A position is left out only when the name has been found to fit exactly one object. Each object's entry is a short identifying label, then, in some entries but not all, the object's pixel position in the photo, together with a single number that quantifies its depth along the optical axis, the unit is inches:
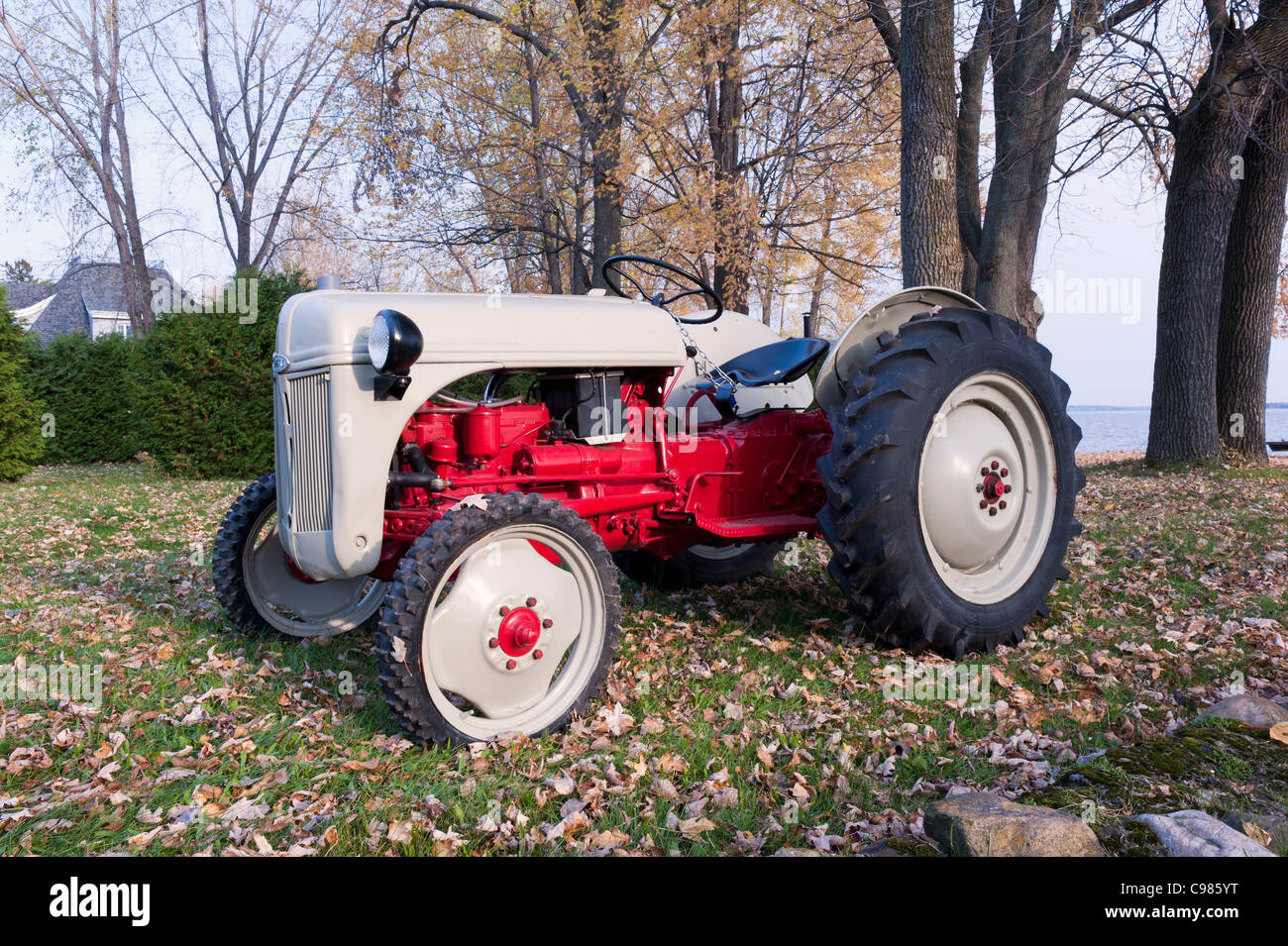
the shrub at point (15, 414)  525.3
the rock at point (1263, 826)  77.9
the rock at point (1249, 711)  109.4
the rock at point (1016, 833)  78.5
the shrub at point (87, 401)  689.0
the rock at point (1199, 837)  75.4
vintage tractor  120.5
